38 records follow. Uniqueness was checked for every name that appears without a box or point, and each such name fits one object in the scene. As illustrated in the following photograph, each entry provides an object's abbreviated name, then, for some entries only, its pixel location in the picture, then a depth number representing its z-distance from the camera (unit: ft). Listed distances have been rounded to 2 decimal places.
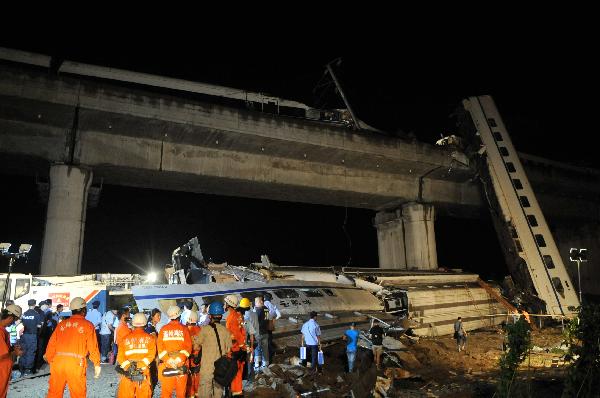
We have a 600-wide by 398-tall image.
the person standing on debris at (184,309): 34.91
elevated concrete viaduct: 55.31
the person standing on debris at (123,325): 26.68
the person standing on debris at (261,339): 32.24
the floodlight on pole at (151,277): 57.47
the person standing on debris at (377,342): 35.42
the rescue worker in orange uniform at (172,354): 21.12
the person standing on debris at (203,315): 35.32
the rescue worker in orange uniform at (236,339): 23.04
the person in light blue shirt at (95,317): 40.34
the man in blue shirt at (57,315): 39.72
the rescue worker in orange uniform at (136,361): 20.51
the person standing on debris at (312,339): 34.24
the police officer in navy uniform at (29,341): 33.81
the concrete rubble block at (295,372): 30.30
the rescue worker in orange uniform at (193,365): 21.97
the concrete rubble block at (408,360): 40.86
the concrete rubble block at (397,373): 34.53
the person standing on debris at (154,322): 33.01
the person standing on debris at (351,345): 35.60
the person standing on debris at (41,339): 35.88
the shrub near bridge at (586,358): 20.24
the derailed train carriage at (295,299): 36.98
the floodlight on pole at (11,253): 39.19
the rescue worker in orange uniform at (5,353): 19.89
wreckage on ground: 38.83
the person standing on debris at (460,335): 52.70
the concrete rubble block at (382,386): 27.32
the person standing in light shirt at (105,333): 40.16
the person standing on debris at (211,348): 21.08
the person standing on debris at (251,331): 30.99
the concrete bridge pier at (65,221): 54.80
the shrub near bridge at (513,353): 21.68
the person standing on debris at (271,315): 32.94
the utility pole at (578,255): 55.28
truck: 47.49
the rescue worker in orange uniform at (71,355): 20.01
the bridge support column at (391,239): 86.99
